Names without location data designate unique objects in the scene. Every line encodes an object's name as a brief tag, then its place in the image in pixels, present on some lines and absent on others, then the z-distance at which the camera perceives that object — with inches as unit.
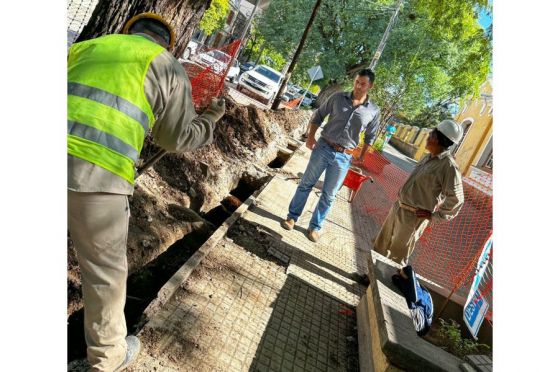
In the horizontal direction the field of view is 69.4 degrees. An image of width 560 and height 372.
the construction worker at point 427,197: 163.8
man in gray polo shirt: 199.6
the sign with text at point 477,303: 127.0
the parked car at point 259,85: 857.5
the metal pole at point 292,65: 650.2
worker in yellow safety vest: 72.9
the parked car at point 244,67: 1348.4
